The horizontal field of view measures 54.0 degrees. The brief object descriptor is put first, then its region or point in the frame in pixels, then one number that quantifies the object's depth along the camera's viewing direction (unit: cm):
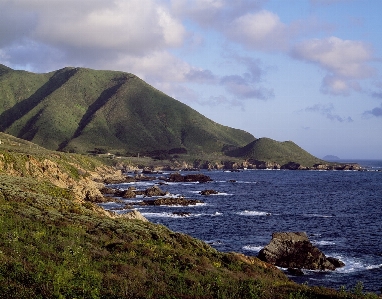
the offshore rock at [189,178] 15625
